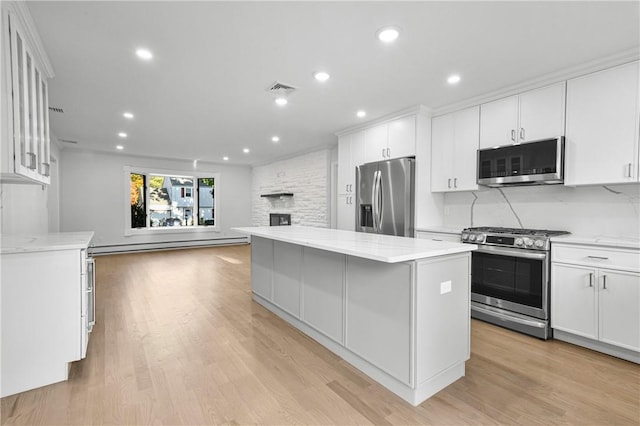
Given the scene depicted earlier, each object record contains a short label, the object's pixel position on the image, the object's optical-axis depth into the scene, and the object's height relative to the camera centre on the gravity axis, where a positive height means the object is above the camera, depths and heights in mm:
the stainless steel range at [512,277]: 2744 -670
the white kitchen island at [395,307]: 1819 -676
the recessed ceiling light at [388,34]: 2170 +1280
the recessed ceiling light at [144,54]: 2498 +1284
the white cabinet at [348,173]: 4806 +577
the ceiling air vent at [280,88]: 3178 +1292
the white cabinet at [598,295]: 2316 -702
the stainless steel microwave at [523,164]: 2902 +471
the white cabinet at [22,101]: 1760 +708
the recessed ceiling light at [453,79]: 2979 +1302
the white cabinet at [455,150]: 3633 +740
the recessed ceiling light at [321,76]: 2896 +1286
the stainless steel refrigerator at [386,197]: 3990 +160
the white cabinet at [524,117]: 2969 +970
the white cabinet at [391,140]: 4023 +968
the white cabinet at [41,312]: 1915 -703
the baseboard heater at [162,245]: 7266 -1009
